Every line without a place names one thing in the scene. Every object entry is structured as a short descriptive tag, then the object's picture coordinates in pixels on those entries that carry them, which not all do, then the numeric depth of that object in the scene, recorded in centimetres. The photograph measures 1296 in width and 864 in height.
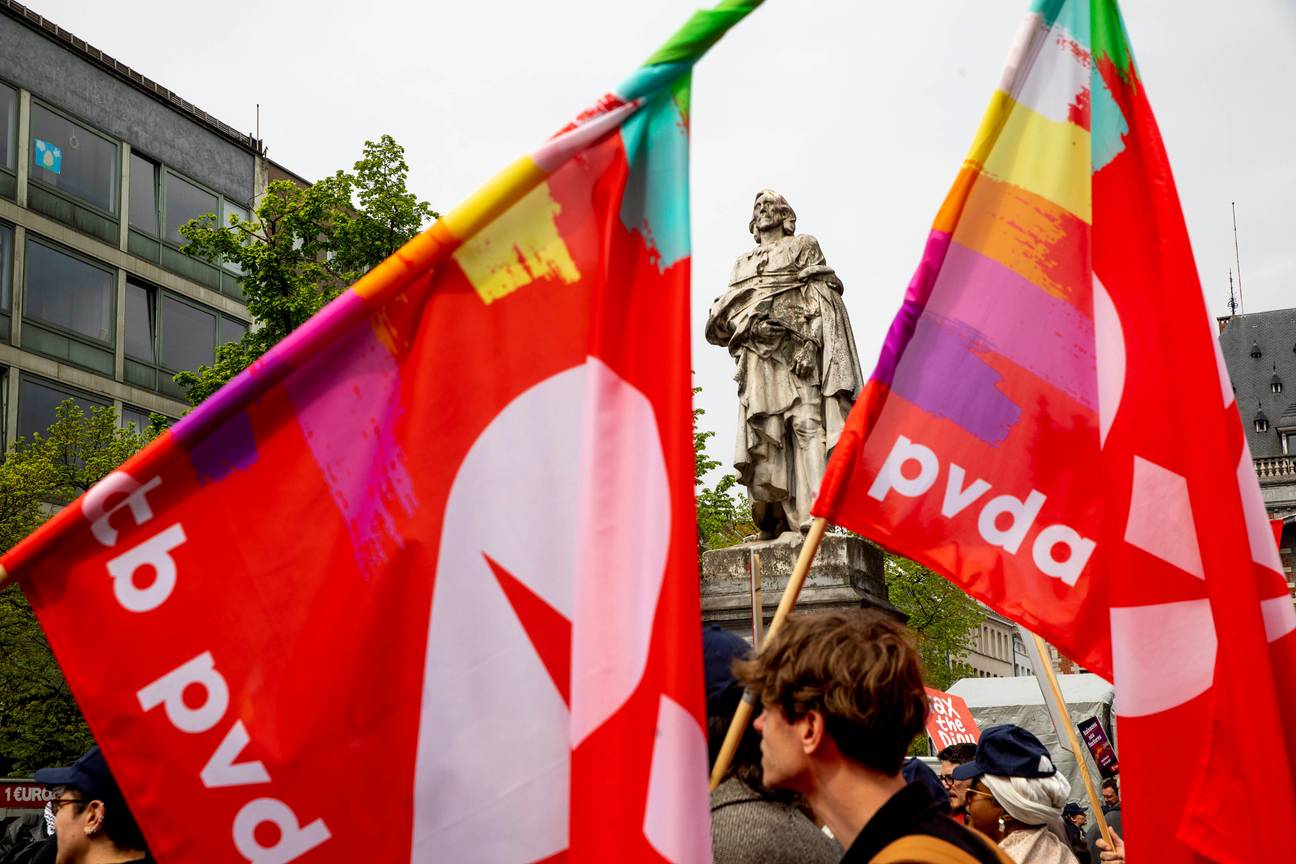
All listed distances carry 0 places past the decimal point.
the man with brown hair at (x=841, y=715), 275
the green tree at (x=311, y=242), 2589
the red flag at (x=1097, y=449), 383
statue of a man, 1104
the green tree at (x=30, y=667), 2477
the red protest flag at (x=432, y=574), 305
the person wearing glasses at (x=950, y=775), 663
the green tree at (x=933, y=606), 3841
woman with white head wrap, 547
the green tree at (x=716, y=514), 3066
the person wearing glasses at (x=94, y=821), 397
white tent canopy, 2008
